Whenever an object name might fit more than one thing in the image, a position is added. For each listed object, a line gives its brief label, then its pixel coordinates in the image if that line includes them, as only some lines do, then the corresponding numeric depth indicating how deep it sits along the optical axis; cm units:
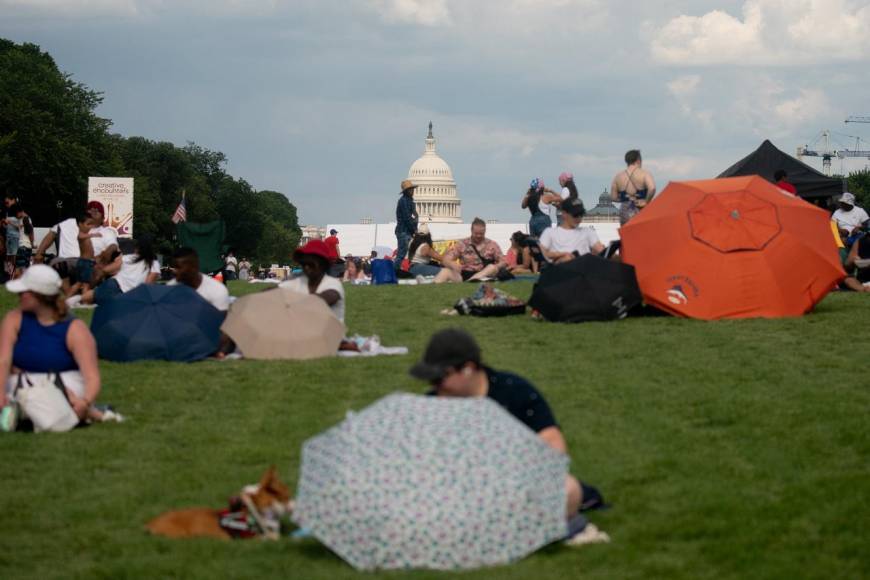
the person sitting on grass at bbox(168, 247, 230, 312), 1454
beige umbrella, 1433
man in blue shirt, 3129
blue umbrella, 1424
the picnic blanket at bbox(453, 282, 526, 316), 1831
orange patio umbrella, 1734
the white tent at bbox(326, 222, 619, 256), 13816
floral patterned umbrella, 668
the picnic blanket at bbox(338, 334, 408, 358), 1470
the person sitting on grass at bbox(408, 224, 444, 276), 2994
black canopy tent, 3319
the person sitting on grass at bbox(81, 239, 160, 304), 1886
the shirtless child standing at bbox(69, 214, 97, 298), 2077
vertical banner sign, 4803
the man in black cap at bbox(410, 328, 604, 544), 705
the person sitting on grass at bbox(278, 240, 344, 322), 1498
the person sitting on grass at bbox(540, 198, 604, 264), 2005
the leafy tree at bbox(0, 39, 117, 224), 6931
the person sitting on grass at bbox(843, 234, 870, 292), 2259
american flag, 5551
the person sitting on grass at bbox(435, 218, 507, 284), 2472
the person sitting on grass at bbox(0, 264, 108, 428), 1045
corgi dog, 755
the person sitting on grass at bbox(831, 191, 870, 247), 2706
